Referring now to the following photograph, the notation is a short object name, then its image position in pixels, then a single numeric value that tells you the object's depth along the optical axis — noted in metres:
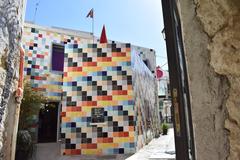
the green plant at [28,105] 4.93
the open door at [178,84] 0.64
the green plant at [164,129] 8.48
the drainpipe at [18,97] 2.18
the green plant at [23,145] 4.33
